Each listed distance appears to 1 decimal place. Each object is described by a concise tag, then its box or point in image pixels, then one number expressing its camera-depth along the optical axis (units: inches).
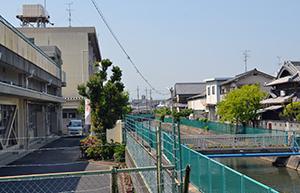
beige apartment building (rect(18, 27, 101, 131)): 1438.3
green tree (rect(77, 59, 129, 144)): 649.3
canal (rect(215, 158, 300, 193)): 595.6
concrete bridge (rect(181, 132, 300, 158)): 718.3
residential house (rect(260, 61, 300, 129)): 981.8
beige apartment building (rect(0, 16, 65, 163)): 516.8
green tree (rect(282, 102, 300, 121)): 867.7
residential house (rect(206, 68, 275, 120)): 1337.3
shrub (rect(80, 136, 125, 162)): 588.5
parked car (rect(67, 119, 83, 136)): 1065.7
